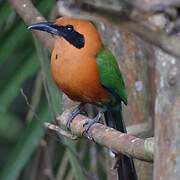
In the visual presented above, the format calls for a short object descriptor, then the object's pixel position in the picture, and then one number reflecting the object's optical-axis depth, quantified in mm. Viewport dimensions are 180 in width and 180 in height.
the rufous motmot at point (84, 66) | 7916
